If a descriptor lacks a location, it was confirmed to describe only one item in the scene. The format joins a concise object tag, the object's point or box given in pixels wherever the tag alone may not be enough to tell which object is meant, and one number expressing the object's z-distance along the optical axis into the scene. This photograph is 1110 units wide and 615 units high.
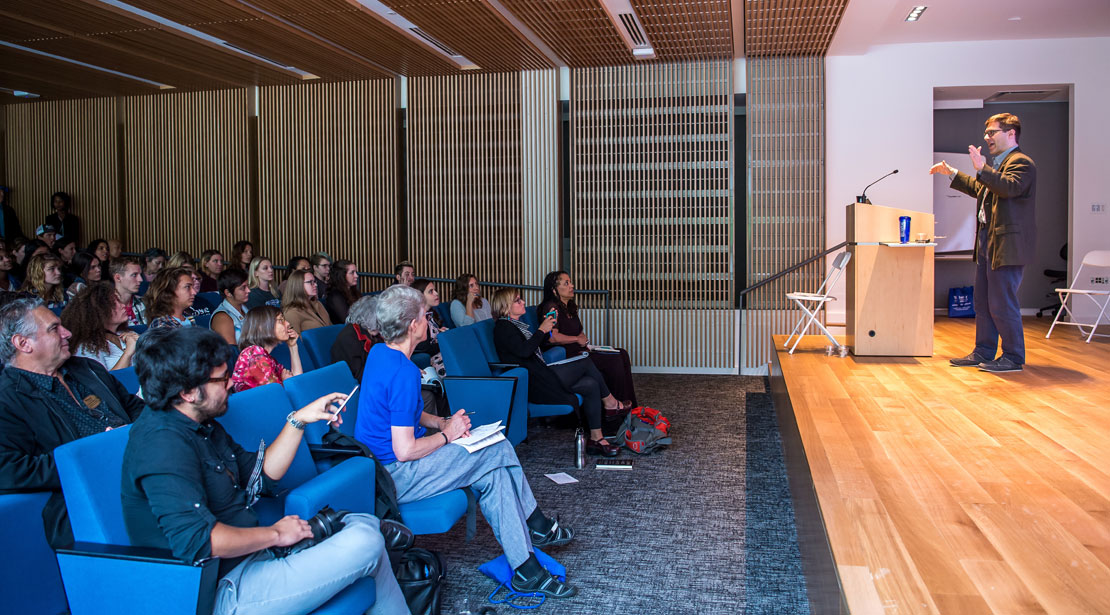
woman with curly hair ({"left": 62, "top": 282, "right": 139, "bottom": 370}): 4.25
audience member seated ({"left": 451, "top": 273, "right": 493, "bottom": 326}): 7.85
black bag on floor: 3.39
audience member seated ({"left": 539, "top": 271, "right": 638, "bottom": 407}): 7.24
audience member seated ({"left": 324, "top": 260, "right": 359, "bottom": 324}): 7.40
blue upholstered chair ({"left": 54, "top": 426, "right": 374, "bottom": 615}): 2.33
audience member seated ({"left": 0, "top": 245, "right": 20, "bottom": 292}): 7.35
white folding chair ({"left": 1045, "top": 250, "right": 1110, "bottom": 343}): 8.77
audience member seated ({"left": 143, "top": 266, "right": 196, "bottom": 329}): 5.21
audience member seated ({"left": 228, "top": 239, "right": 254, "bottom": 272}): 9.31
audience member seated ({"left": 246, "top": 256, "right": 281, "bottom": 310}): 7.23
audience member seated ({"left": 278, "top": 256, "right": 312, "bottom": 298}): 6.78
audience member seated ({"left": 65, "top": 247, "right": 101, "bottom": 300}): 8.02
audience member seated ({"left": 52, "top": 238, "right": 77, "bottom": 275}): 9.20
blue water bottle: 6.70
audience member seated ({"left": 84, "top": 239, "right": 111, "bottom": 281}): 9.46
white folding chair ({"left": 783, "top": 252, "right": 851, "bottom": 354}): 7.61
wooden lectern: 6.72
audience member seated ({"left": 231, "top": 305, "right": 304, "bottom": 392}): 4.11
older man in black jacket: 2.78
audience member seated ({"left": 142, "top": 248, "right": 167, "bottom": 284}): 8.44
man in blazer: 5.84
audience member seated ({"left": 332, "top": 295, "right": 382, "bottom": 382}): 5.11
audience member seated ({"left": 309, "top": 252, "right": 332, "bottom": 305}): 8.82
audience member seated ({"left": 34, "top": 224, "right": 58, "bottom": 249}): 9.89
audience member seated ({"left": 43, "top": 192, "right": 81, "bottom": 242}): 11.08
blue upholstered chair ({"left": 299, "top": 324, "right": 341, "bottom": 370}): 5.34
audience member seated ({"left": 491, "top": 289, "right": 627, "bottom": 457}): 6.12
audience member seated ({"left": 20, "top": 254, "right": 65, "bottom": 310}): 6.44
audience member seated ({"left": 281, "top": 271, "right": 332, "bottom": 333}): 6.11
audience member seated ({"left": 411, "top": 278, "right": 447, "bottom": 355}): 6.60
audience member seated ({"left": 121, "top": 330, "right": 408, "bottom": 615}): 2.35
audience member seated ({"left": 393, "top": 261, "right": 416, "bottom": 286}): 8.51
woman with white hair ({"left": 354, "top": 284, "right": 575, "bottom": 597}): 3.49
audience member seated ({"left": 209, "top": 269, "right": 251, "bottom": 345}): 6.16
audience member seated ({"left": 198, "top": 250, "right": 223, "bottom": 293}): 8.53
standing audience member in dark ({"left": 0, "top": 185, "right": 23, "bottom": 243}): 10.97
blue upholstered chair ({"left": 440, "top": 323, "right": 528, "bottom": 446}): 5.43
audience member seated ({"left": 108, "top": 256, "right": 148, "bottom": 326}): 5.71
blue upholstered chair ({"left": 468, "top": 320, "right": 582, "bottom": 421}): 6.06
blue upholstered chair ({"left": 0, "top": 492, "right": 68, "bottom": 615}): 2.75
